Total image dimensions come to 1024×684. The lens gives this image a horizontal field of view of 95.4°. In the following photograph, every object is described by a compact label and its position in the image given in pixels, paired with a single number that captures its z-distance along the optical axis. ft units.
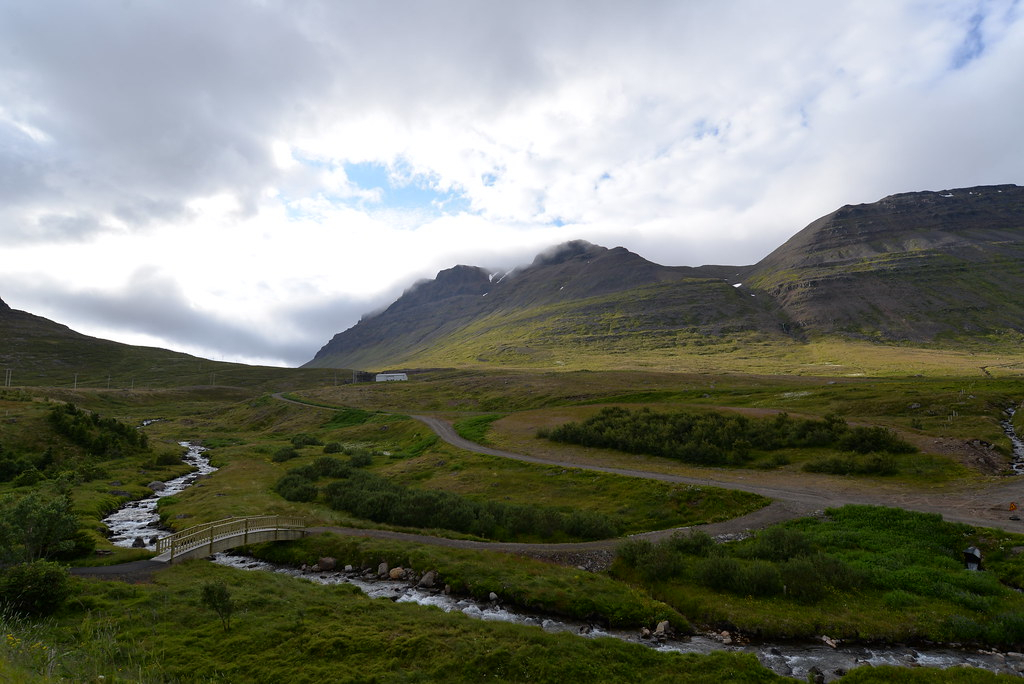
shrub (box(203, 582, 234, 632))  62.28
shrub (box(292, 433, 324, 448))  255.99
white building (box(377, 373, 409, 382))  567.18
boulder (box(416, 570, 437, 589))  86.69
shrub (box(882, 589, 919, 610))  69.31
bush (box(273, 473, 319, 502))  151.84
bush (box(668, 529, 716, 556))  91.86
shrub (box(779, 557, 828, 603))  72.95
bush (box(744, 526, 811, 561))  85.40
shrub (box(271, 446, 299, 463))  220.84
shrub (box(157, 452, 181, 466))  204.89
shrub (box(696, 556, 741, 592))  77.56
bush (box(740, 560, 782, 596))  75.36
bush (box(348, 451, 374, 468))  196.24
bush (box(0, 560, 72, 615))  60.95
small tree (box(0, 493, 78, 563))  75.87
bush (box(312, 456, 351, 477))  178.70
